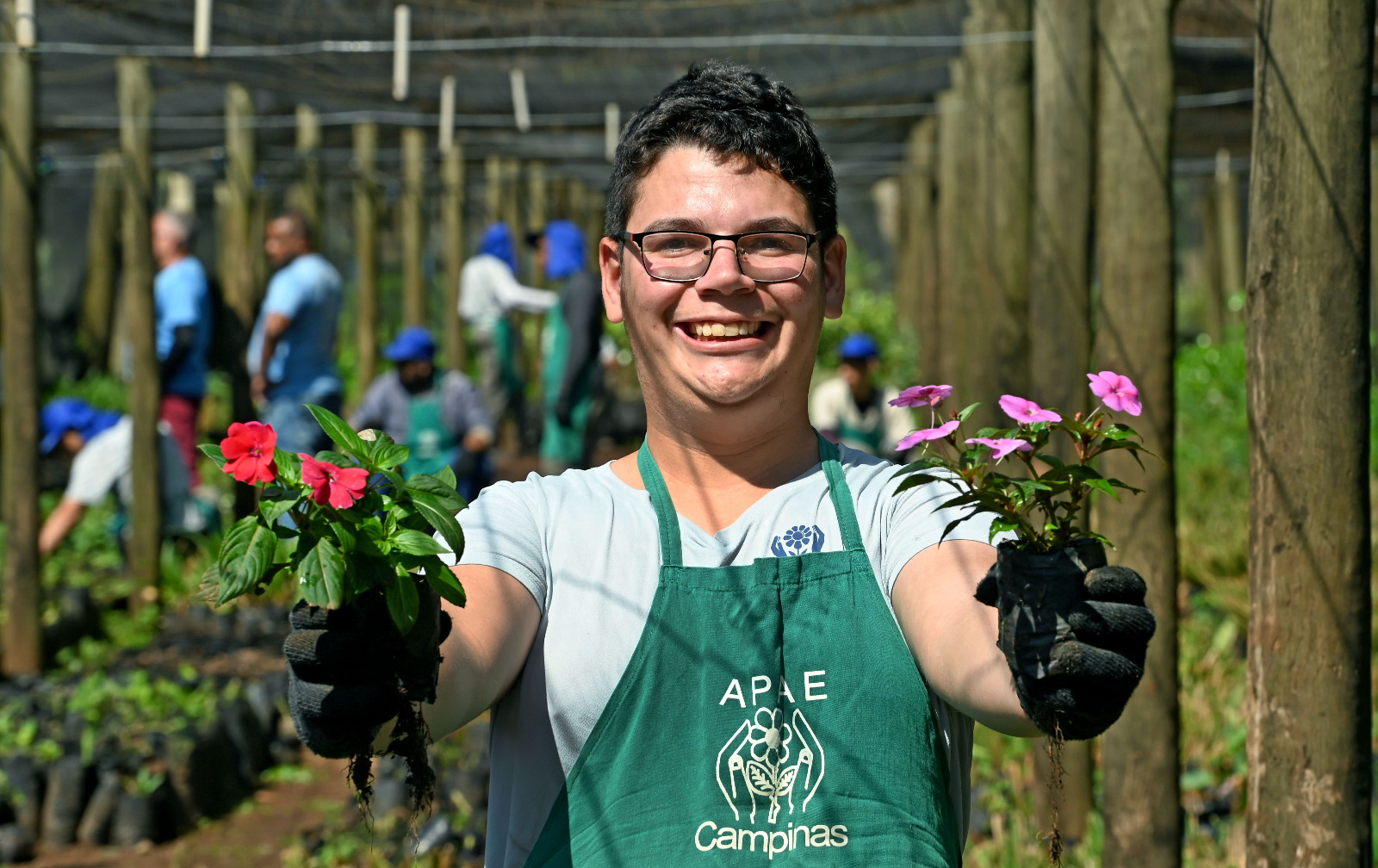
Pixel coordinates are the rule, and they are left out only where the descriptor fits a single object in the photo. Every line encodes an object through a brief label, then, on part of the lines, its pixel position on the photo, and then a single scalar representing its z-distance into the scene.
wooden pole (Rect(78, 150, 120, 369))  18.27
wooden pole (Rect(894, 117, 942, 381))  13.62
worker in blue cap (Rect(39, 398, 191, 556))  8.82
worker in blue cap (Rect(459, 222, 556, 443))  11.80
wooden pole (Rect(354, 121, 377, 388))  12.64
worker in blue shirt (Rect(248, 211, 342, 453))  8.33
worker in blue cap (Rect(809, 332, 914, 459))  8.63
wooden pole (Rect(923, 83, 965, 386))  9.44
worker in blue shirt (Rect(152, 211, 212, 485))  9.27
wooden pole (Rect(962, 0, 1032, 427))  6.16
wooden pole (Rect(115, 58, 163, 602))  8.23
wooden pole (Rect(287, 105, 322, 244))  12.05
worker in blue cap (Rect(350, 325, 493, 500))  8.20
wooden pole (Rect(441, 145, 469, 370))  14.54
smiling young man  1.99
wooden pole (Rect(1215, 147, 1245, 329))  18.66
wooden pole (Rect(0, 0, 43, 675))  7.00
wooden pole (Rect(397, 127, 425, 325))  13.08
